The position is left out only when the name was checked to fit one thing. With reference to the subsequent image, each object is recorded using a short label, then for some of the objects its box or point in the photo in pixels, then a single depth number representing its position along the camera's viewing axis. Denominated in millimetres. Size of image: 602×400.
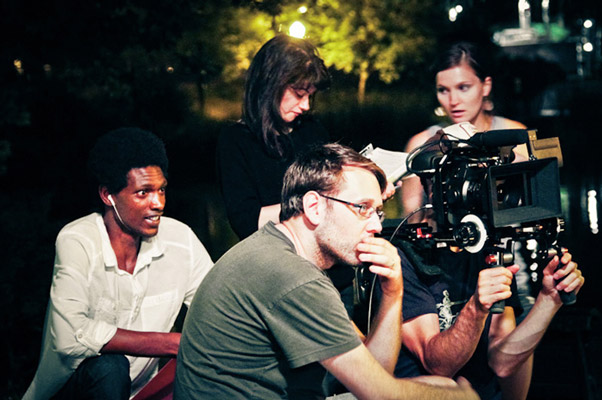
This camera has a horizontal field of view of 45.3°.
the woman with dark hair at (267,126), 3176
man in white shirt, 2803
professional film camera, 2324
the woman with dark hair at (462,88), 3541
